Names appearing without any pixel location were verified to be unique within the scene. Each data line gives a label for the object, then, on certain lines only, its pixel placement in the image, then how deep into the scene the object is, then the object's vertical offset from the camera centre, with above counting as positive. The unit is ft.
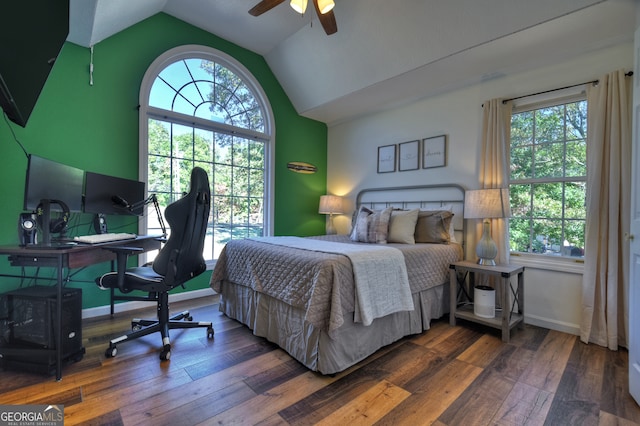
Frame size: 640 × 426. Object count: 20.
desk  5.38 -1.01
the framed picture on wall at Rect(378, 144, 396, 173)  12.49 +2.39
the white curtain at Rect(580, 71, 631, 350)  7.06 +0.03
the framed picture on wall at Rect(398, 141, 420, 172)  11.73 +2.37
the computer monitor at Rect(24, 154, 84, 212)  6.36 +0.60
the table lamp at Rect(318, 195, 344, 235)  14.05 +0.30
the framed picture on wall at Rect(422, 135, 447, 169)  10.90 +2.39
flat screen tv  3.96 +2.63
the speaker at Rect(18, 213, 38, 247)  6.34 -0.46
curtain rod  7.15 +3.68
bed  5.79 -1.80
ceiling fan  6.77 +5.08
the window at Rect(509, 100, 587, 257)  8.34 +1.06
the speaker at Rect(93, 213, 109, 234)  8.39 -0.47
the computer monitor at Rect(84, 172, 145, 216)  7.98 +0.41
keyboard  6.79 -0.76
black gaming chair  6.31 -1.16
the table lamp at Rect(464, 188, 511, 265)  8.25 +0.08
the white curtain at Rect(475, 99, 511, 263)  9.02 +1.93
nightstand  7.52 -2.51
